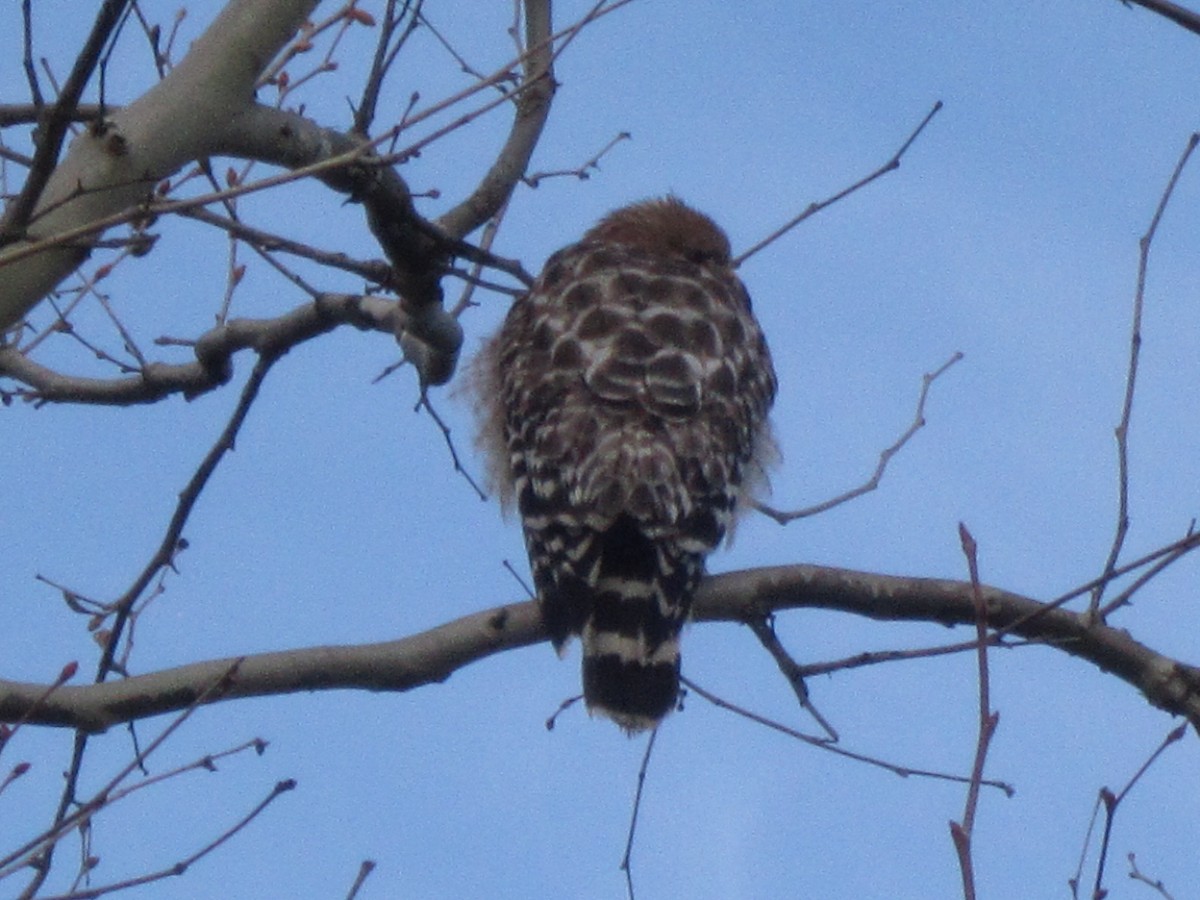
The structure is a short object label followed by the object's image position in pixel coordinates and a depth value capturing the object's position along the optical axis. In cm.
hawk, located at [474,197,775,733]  962
